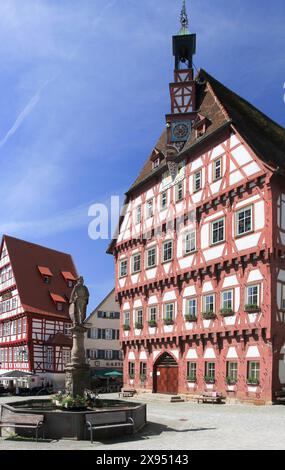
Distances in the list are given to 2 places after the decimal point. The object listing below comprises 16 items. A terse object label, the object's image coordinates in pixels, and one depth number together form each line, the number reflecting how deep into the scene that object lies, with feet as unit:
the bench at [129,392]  112.39
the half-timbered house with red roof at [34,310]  157.79
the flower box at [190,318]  98.84
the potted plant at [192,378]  97.96
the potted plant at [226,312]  89.69
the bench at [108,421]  45.56
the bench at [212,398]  88.17
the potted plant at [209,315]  94.11
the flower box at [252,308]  84.43
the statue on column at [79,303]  61.00
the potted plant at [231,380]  87.86
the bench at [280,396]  80.53
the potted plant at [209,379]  93.15
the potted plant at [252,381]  83.05
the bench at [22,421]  46.01
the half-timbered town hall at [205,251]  84.99
